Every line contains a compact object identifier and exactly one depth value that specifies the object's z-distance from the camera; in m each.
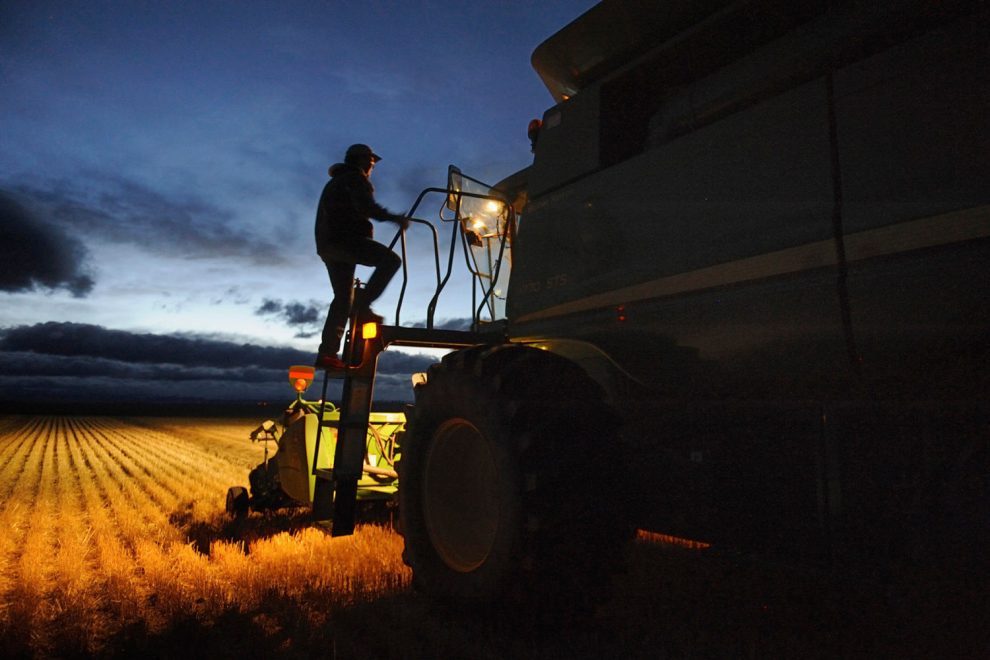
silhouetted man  4.37
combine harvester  1.92
